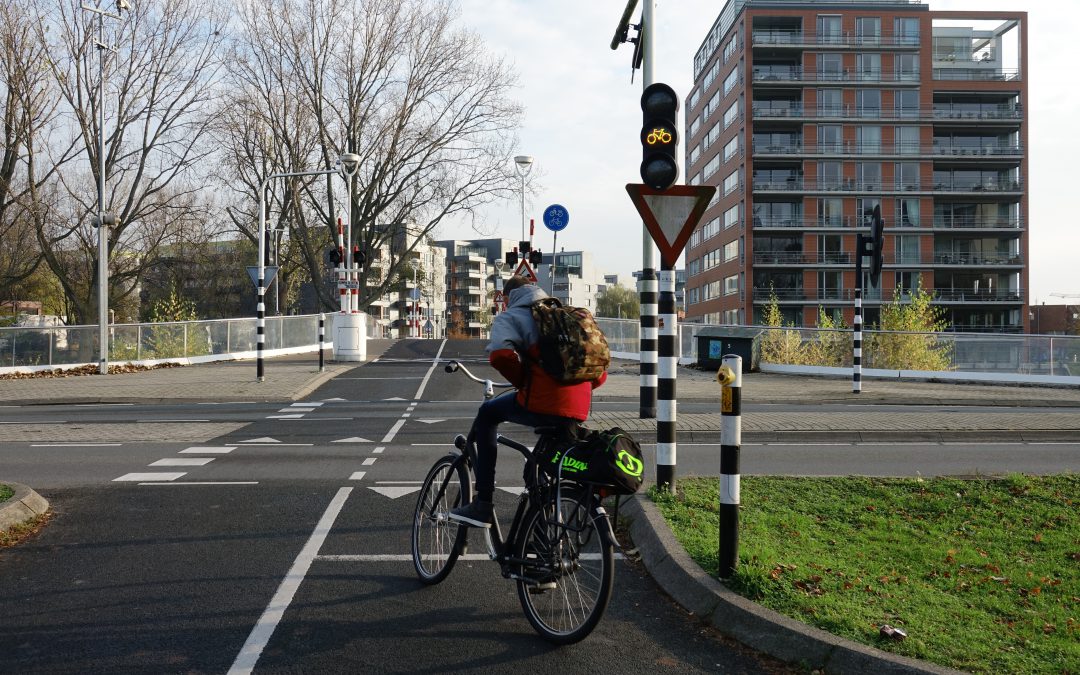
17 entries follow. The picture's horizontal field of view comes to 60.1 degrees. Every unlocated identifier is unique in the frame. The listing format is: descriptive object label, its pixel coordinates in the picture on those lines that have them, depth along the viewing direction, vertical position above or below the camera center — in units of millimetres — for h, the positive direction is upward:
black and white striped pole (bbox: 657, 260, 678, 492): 7219 -535
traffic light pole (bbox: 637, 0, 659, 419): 10914 +303
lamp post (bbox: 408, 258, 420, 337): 80188 +6159
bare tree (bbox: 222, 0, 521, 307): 40812 +9821
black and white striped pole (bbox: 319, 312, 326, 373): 25456 -45
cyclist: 4703 -205
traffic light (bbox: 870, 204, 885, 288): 17969 +1829
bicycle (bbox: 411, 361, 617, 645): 4281 -1045
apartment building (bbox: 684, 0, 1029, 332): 71812 +13785
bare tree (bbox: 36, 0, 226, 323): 32906 +7855
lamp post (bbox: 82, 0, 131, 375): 25891 +2686
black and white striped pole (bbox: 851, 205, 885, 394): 18125 +1491
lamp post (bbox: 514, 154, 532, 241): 37844 +7131
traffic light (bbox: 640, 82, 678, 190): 7180 +1552
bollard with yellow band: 4969 -717
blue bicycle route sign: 23797 +3029
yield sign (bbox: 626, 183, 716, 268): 7129 +968
